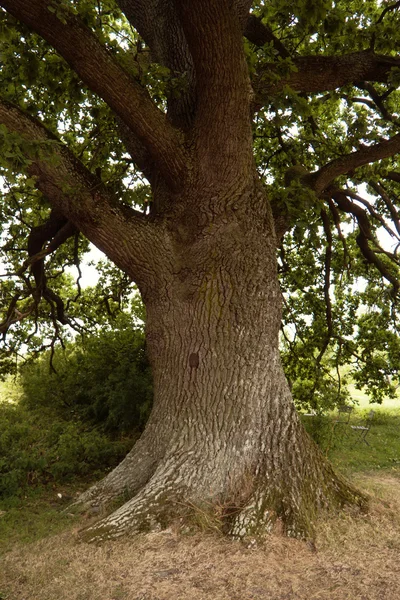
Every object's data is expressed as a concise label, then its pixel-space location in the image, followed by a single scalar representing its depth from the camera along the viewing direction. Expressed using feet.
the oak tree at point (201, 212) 19.33
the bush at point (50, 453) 25.58
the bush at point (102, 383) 32.83
